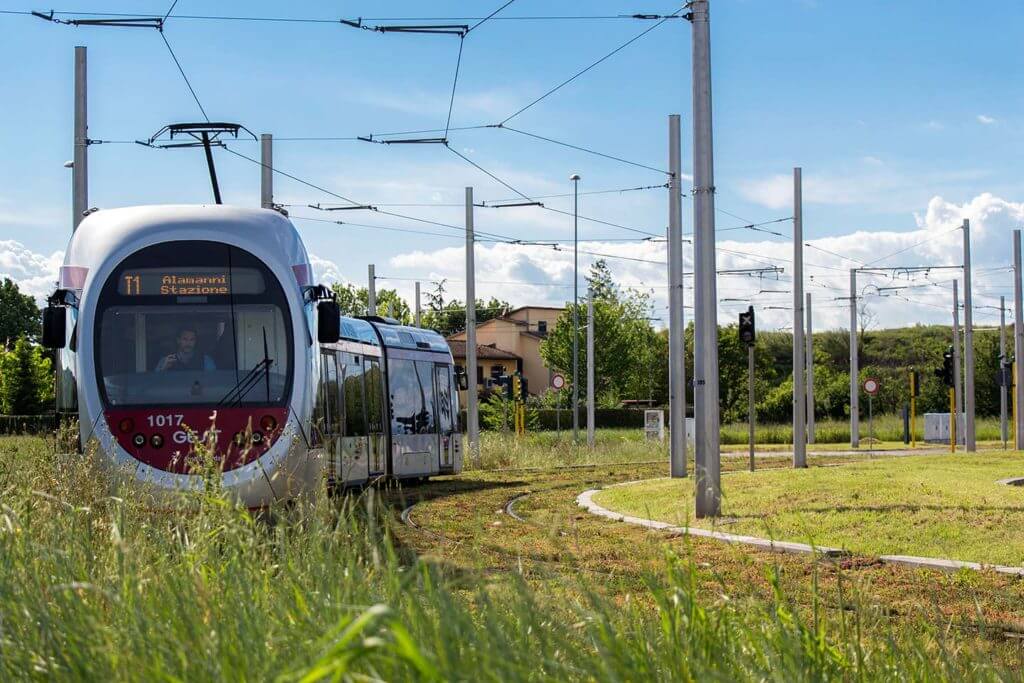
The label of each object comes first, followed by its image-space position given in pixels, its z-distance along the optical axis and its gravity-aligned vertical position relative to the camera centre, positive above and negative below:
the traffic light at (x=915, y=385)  45.94 +0.32
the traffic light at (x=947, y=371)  44.18 +0.74
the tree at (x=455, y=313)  131.88 +8.41
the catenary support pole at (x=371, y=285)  49.51 +4.14
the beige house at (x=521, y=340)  123.50 +5.18
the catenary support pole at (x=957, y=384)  46.88 +0.34
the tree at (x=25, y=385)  70.81 +0.83
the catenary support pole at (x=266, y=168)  29.38 +4.93
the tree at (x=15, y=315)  117.44 +7.34
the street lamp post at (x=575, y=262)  47.47 +4.73
